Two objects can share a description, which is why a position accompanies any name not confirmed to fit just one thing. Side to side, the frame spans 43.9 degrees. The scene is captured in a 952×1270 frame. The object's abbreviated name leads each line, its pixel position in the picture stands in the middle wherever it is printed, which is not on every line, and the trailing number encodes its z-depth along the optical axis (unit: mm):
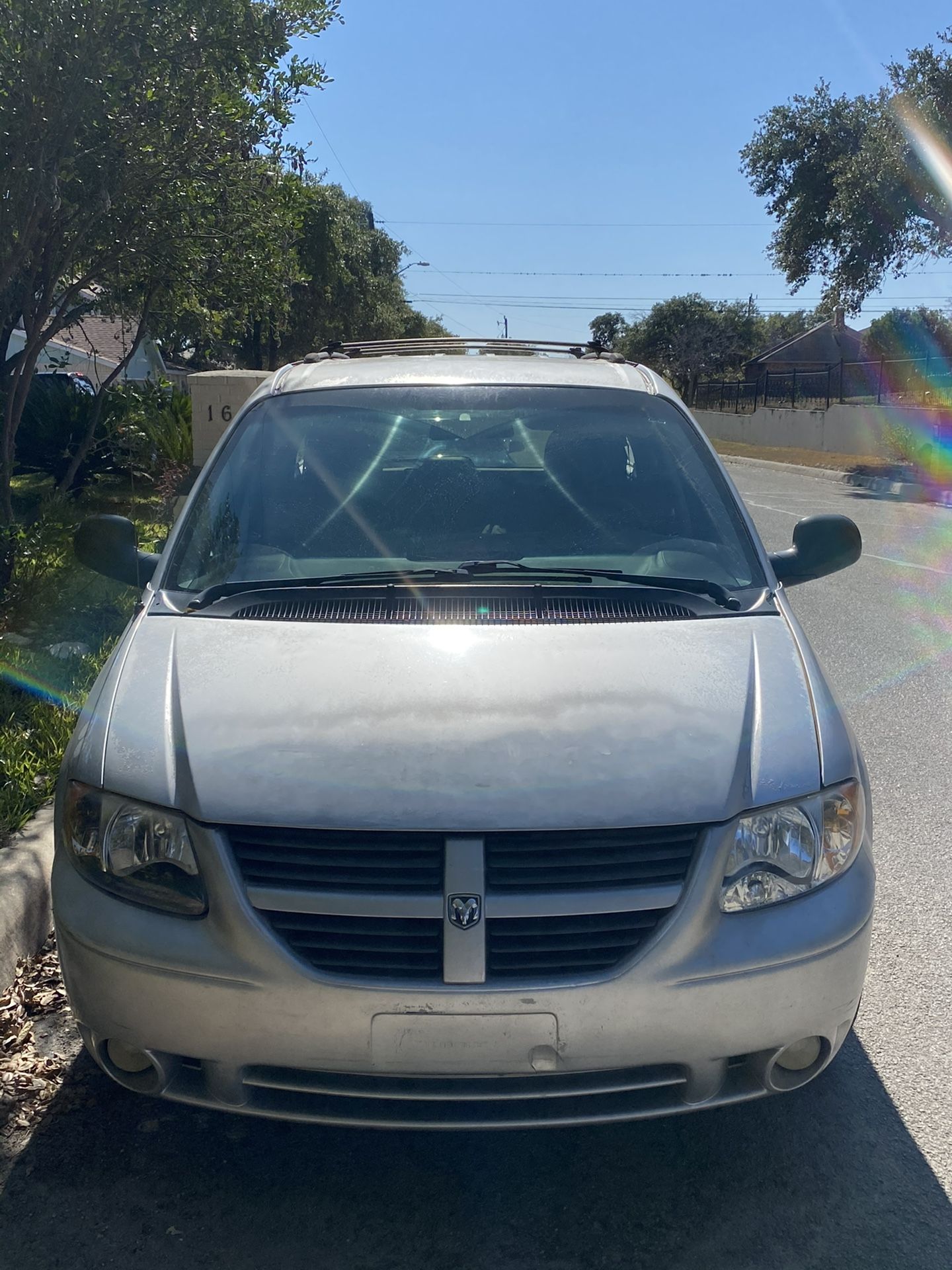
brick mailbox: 12602
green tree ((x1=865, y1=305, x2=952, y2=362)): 37469
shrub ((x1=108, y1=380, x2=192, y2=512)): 12188
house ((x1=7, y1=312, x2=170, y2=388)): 38656
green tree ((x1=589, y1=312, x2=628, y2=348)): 93500
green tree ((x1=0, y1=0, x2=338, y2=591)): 6219
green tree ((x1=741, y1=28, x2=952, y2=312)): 21547
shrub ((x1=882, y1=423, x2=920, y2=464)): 25281
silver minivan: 2328
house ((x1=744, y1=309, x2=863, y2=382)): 75812
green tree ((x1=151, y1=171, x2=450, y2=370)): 9836
